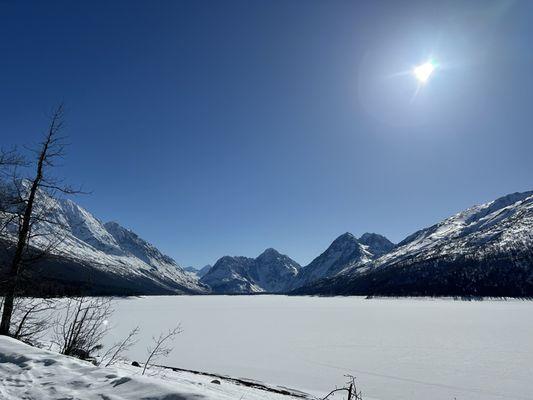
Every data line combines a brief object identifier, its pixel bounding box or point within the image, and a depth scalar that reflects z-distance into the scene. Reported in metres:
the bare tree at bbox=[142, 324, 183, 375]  30.28
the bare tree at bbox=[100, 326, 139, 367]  20.70
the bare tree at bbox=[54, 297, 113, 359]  12.16
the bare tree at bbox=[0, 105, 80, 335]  12.33
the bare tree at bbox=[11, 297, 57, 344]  12.58
